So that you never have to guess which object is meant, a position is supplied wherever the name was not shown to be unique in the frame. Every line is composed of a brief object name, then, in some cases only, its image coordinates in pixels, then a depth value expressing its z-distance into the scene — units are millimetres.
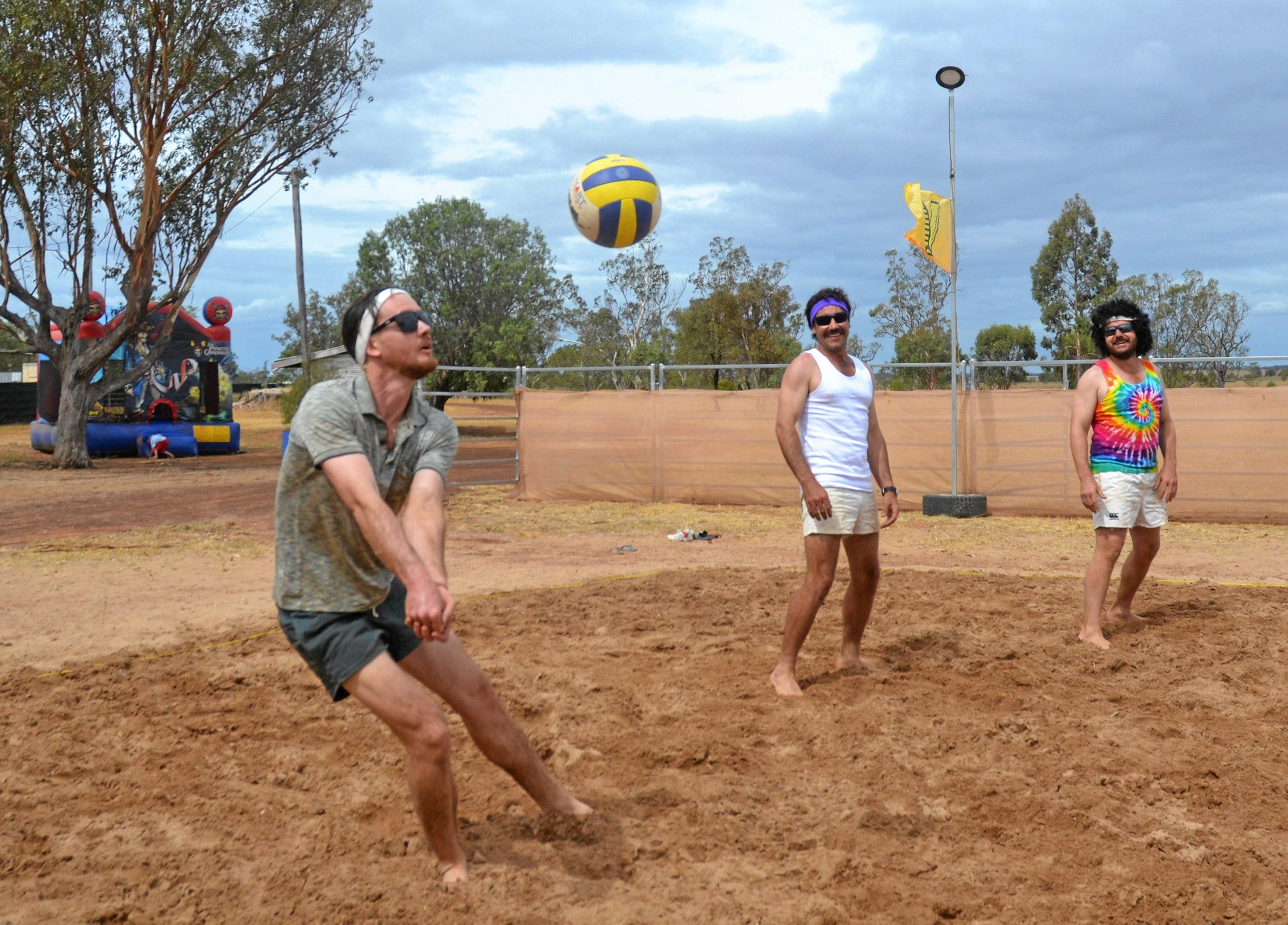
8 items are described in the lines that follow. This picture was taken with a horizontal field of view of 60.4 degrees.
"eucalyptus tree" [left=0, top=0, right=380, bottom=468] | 21609
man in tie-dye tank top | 6055
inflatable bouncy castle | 27578
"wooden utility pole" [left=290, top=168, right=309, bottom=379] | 26969
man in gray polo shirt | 2916
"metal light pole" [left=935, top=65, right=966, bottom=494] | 12094
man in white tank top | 5062
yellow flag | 12867
